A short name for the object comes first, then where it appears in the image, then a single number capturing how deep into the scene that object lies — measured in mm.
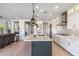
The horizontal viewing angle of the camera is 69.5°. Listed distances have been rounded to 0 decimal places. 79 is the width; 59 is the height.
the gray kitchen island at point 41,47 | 1986
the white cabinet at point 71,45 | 2106
